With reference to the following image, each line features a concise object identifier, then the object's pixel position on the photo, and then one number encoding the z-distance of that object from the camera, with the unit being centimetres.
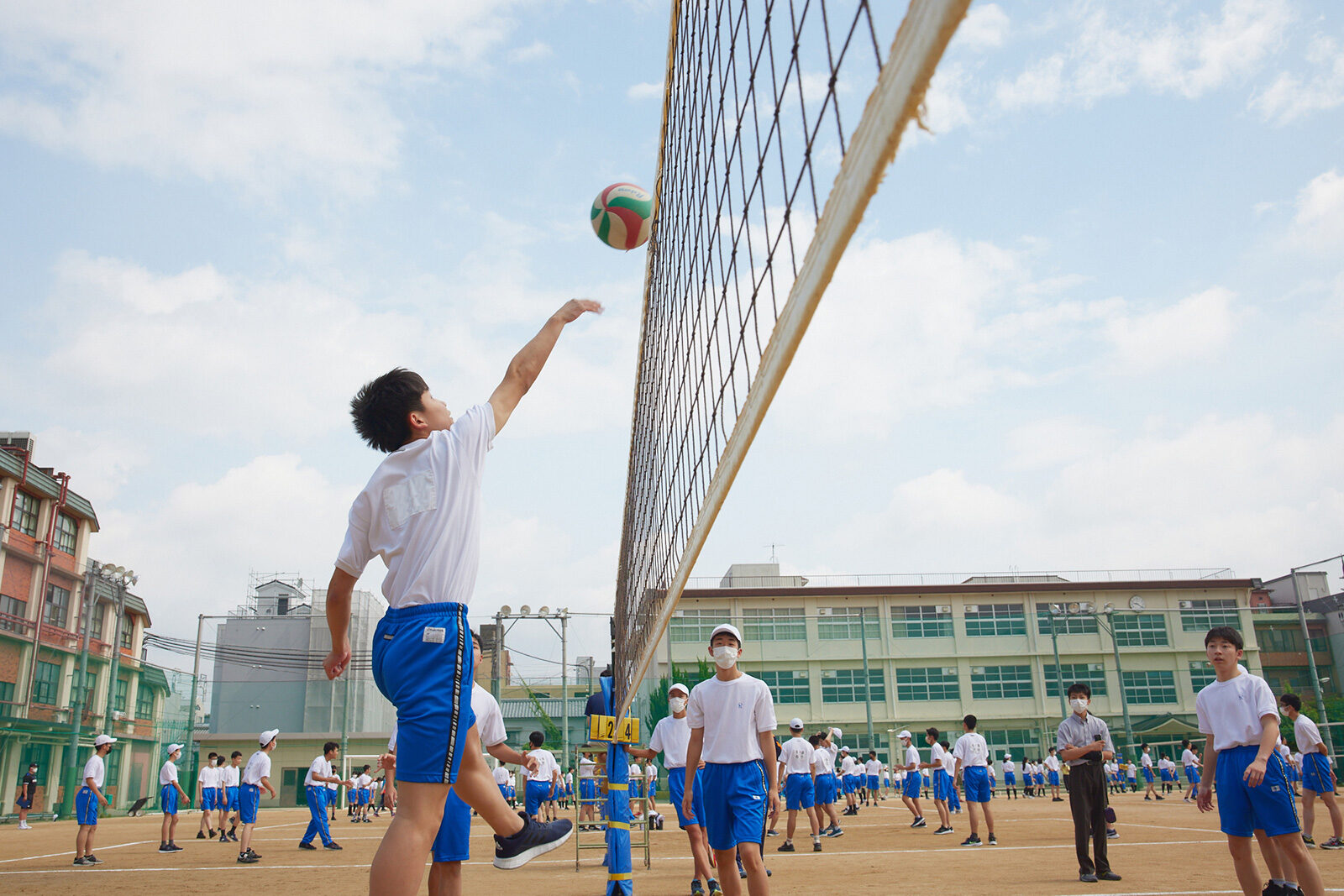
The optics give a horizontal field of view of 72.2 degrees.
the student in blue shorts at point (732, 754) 508
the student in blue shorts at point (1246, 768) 484
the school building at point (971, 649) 4347
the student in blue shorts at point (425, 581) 253
